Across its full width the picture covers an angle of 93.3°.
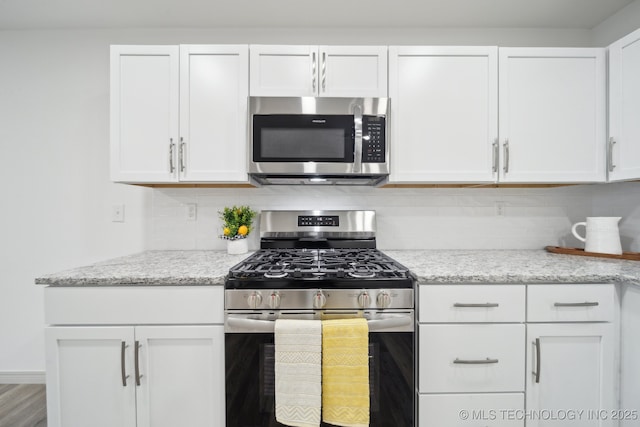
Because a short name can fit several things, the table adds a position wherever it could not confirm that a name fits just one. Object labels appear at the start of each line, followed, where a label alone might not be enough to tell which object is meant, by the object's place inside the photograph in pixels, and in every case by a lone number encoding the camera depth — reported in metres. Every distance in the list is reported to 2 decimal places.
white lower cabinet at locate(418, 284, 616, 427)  1.33
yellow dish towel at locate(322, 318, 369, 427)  1.24
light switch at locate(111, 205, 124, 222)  2.11
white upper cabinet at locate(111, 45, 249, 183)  1.70
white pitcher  1.73
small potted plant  1.90
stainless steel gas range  1.31
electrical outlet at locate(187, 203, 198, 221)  2.09
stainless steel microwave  1.67
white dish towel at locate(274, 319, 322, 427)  1.24
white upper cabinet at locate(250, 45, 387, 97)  1.70
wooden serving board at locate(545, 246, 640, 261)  1.66
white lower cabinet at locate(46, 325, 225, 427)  1.32
